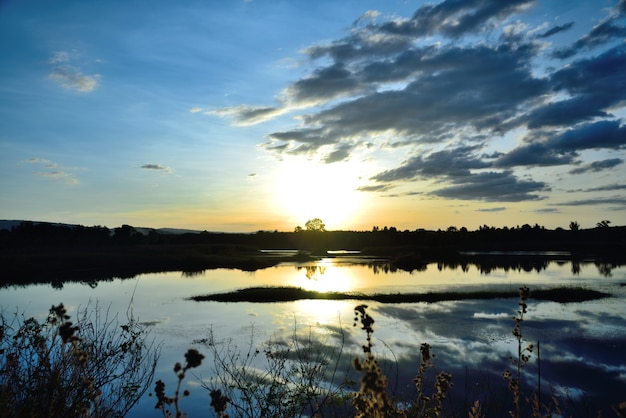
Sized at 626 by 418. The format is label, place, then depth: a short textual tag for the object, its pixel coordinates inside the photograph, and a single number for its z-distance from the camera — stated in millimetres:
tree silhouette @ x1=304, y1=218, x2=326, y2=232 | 170500
